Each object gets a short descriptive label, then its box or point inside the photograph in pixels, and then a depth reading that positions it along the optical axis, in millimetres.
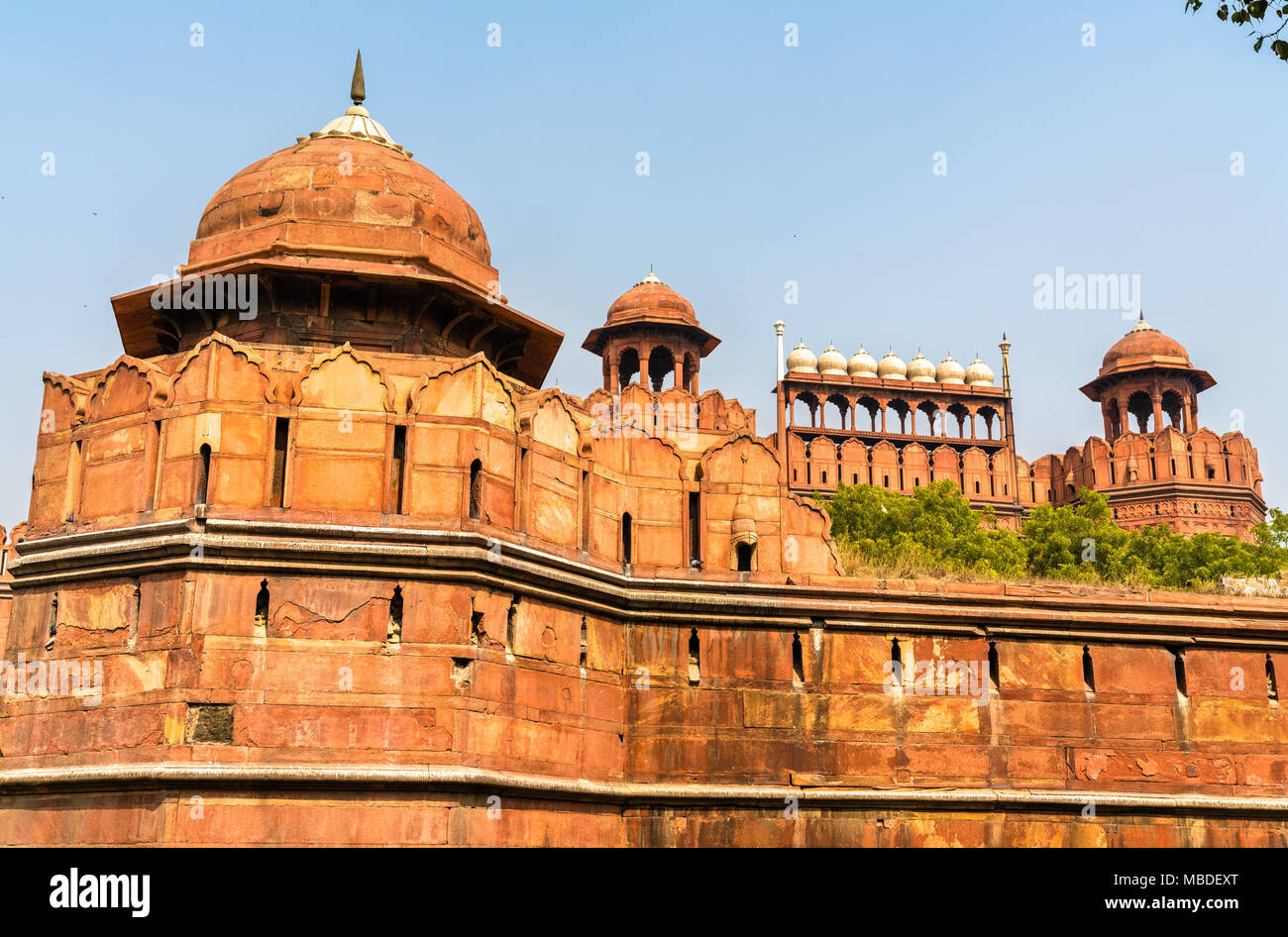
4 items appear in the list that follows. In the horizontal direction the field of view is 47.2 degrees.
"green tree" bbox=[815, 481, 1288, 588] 37500
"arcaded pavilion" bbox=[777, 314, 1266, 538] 50125
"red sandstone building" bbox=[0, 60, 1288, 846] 12938
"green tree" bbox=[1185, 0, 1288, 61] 10477
